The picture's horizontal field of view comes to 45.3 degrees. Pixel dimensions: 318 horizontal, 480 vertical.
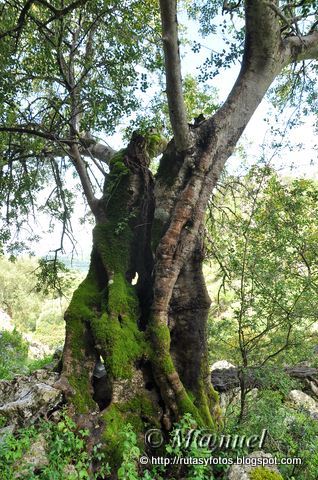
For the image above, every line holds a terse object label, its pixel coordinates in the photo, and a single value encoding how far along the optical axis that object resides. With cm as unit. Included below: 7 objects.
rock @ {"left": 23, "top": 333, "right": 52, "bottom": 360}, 1734
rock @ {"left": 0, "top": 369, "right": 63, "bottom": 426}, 391
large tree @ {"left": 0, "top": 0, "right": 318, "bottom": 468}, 428
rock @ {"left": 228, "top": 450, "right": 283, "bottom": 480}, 341
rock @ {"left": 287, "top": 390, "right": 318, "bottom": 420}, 752
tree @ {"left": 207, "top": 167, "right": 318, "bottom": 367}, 586
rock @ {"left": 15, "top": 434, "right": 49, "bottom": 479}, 320
